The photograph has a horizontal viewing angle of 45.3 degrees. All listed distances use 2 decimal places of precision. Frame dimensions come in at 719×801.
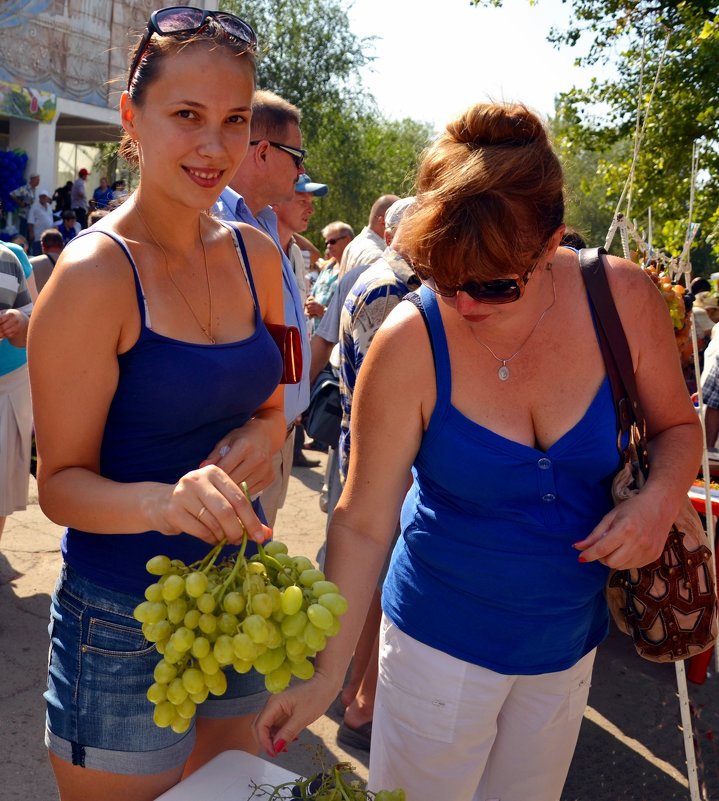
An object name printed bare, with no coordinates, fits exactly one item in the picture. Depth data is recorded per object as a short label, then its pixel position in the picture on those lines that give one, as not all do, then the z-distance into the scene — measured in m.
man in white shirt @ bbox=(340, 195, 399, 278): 4.69
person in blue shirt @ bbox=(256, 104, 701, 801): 1.69
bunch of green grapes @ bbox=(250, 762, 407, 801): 1.30
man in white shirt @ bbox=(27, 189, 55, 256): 18.91
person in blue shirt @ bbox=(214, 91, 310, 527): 3.39
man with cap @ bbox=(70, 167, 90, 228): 21.42
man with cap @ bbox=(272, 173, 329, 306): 4.14
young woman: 1.54
